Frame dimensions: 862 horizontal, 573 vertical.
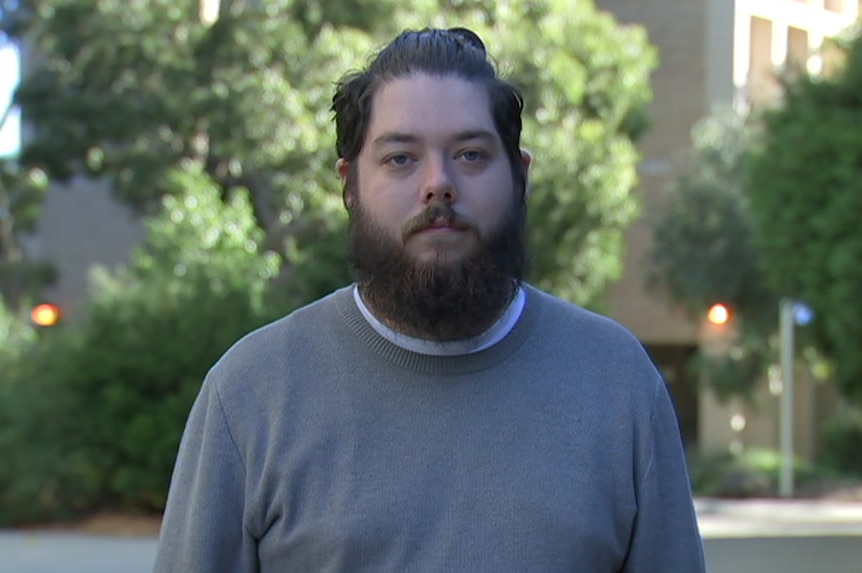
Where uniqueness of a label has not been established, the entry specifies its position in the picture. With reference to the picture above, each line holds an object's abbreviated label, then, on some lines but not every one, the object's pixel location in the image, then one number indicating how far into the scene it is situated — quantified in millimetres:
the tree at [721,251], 37719
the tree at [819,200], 23234
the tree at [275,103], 24172
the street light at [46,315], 23547
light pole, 29734
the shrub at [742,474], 32281
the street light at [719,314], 28719
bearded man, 2604
